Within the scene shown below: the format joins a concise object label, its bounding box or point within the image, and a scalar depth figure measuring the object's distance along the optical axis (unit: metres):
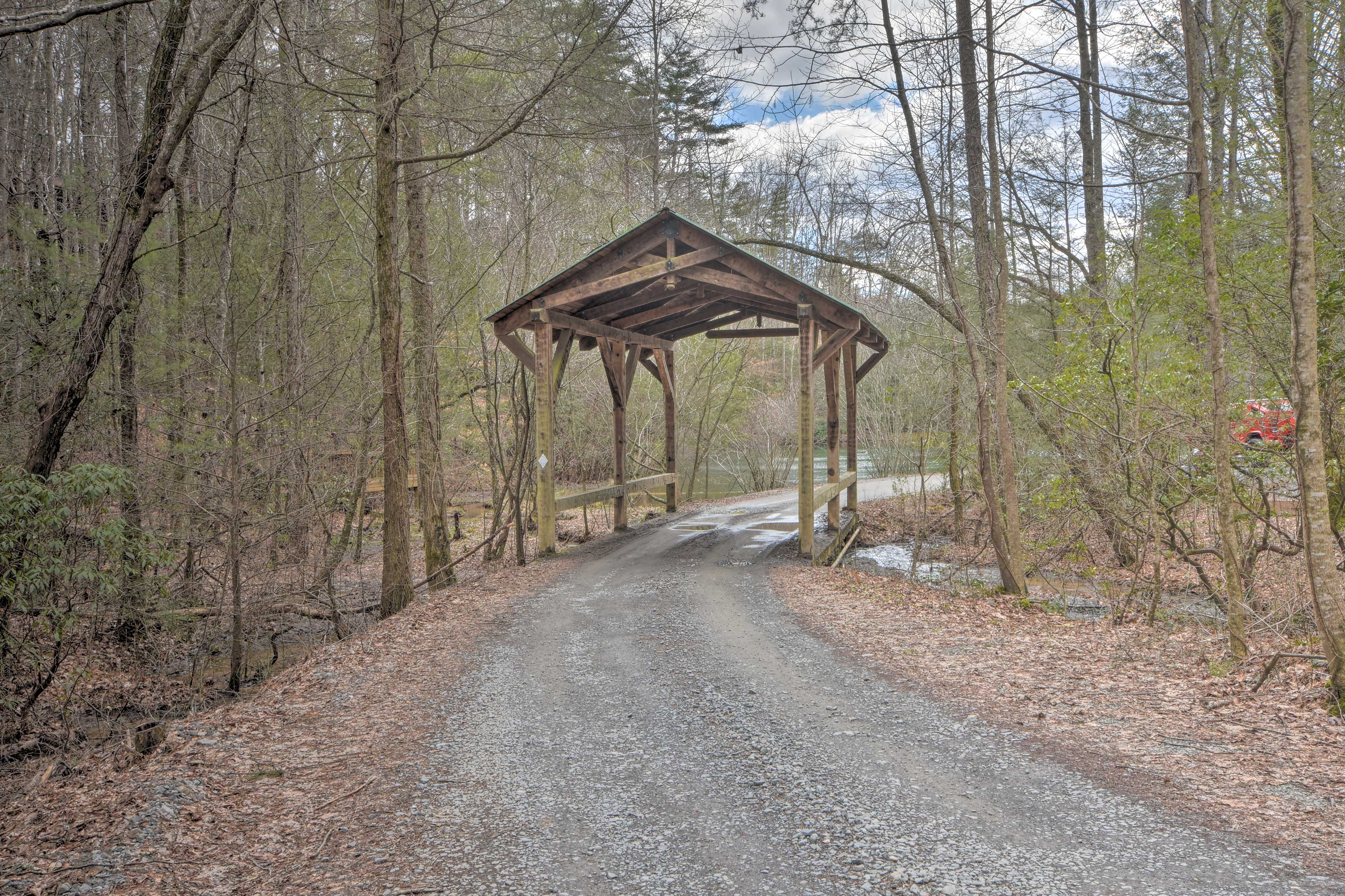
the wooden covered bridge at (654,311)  10.61
